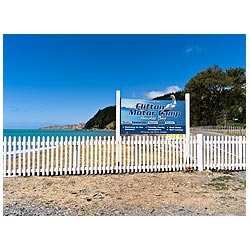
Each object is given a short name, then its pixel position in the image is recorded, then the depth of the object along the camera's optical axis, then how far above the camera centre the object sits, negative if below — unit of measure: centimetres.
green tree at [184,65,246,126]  4300 +545
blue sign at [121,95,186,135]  846 +26
